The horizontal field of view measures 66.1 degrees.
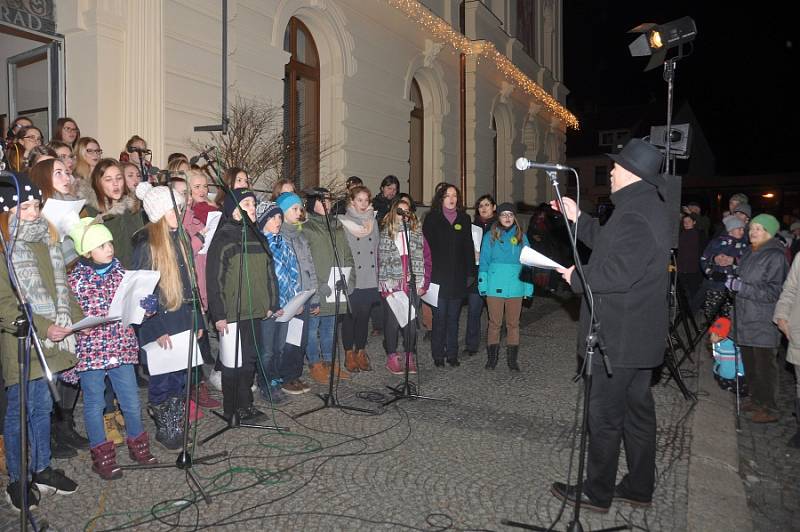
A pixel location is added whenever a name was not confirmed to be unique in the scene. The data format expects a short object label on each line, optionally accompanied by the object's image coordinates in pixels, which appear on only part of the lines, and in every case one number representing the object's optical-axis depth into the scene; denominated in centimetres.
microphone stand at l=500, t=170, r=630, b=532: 323
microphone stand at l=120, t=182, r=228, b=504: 405
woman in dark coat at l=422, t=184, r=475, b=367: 732
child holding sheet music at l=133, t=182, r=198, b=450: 459
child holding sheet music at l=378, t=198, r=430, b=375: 699
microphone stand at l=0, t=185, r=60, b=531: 273
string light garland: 1439
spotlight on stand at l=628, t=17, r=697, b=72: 657
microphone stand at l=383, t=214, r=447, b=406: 589
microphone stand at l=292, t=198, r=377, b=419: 555
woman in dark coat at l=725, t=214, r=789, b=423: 570
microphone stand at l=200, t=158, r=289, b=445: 480
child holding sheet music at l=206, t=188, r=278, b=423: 505
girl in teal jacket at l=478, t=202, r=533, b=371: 721
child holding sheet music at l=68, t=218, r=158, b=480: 405
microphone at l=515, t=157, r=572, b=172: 311
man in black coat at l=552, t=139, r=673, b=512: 348
